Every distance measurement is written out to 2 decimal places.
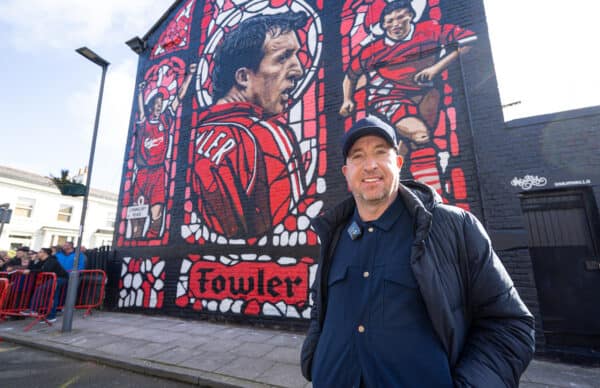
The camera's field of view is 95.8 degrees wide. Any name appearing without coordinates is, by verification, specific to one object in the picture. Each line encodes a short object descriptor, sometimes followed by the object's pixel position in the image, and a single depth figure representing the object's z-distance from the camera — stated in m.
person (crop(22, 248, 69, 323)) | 6.25
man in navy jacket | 1.15
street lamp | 5.45
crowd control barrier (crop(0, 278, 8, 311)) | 6.06
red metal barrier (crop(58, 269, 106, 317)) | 7.20
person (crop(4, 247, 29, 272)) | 8.51
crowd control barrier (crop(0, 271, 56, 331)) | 6.16
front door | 3.95
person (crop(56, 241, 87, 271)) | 7.00
